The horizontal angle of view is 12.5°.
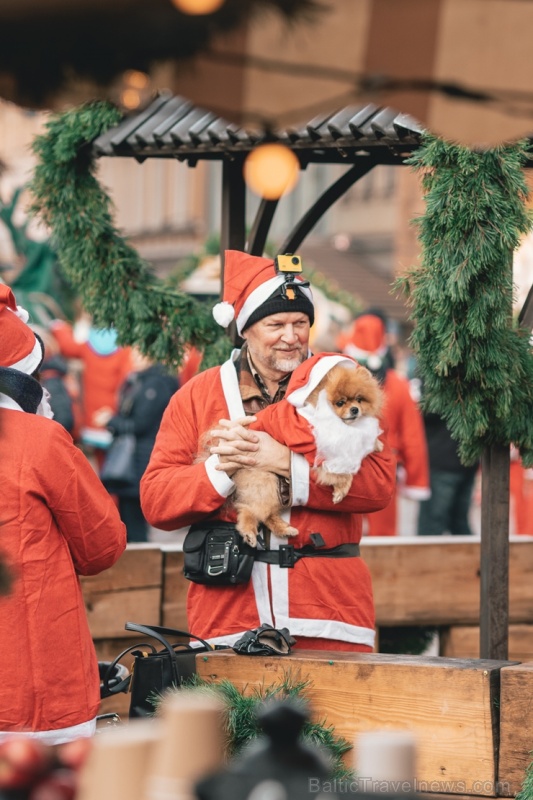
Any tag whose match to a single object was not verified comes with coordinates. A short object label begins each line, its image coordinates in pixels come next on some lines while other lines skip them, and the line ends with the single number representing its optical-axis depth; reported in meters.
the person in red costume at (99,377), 21.50
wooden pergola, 9.25
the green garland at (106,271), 11.43
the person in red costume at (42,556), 6.74
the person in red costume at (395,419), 18.41
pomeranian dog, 7.92
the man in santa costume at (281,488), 8.06
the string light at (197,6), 3.89
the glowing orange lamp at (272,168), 6.29
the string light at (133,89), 4.23
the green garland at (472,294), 8.75
